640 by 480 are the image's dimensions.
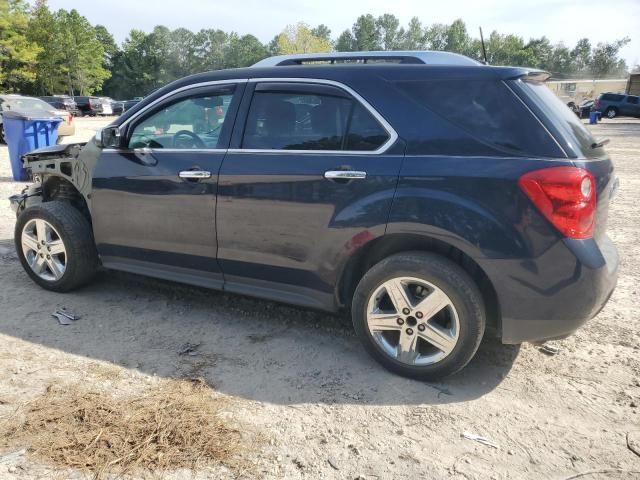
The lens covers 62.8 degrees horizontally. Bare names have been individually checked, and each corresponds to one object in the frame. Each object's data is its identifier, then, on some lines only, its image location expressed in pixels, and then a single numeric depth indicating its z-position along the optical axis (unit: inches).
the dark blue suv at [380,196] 107.0
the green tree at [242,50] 3716.8
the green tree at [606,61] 4082.2
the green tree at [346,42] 4511.1
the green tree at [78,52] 1964.8
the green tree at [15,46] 1434.5
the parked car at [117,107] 1738.4
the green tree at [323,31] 4307.1
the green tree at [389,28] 5137.8
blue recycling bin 365.7
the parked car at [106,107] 1546.5
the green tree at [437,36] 4778.5
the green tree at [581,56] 4372.5
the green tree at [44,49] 1796.3
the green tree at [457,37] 4591.5
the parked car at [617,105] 1337.4
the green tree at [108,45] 3189.0
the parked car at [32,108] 563.5
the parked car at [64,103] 1376.7
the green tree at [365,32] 4347.9
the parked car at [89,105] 1520.7
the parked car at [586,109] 1427.2
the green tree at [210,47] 3789.4
